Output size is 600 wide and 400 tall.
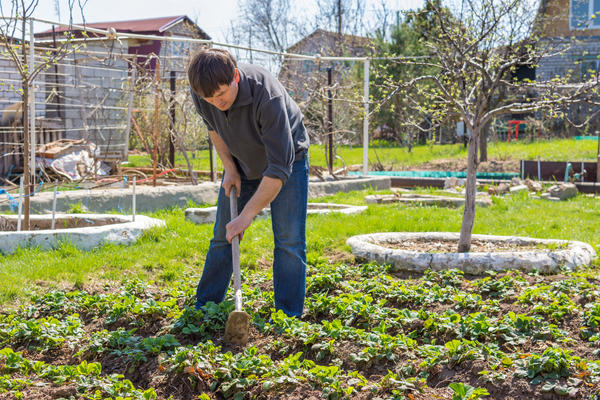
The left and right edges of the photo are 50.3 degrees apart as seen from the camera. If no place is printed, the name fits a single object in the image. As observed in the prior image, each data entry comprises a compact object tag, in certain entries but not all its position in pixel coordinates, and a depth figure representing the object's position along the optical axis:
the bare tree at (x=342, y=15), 25.82
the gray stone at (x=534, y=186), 10.34
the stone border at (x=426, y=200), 8.77
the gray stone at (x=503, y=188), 10.20
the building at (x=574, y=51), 20.17
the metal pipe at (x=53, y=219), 5.72
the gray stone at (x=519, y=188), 10.18
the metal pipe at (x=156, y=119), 8.27
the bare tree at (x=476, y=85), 4.86
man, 3.11
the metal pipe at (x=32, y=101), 6.55
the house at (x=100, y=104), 11.44
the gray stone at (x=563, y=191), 9.54
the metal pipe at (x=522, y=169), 12.27
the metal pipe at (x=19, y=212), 5.49
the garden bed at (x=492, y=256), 4.71
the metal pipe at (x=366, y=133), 10.18
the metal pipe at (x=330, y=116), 10.65
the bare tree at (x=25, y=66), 5.27
